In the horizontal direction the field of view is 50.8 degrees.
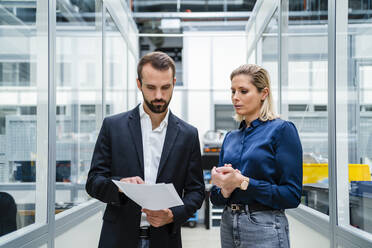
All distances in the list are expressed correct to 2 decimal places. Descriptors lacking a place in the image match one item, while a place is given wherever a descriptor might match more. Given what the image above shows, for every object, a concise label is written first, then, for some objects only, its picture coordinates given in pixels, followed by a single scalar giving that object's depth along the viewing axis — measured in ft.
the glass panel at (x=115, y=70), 13.36
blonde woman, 4.86
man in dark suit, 4.89
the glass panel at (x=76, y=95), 9.11
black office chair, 5.53
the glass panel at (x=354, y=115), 6.18
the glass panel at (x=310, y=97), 8.12
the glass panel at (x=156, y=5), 22.56
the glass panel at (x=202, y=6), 22.74
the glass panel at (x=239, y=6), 22.28
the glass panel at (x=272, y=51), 12.70
